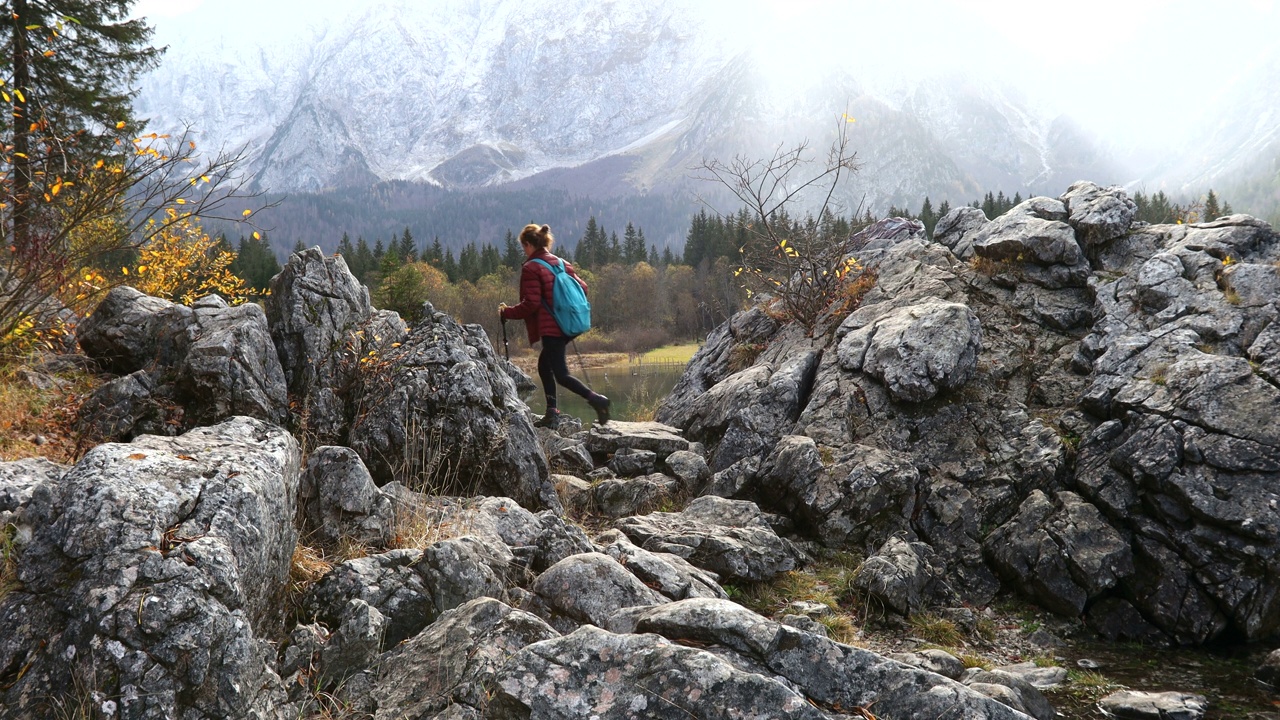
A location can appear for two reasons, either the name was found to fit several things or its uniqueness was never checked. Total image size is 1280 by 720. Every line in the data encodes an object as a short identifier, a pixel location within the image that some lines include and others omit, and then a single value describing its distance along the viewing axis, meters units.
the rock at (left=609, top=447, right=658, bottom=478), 13.21
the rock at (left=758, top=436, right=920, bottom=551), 10.80
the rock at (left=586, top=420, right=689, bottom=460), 13.80
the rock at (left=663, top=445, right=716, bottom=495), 12.61
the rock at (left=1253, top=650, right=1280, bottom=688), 7.76
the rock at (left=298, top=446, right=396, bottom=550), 7.25
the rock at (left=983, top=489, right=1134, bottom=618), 9.22
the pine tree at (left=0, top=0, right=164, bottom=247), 17.59
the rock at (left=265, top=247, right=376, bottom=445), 9.34
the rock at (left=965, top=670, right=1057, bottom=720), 5.69
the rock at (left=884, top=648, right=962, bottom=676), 7.26
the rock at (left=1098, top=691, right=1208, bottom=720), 6.99
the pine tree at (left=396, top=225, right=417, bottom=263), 116.72
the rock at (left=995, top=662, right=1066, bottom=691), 7.74
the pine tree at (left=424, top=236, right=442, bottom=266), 121.44
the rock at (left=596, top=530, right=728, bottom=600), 7.61
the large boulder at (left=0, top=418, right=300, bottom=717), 4.15
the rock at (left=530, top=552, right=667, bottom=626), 6.46
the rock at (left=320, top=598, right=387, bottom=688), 5.33
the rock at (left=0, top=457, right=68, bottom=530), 4.89
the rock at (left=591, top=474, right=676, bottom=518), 11.39
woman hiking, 11.73
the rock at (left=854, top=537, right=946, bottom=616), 9.12
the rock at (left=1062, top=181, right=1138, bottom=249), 14.13
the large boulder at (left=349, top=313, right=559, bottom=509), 9.44
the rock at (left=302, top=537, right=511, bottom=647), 5.93
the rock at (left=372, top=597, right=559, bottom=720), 4.58
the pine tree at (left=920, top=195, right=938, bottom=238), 116.06
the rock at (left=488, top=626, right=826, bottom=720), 3.95
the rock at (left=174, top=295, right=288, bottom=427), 8.12
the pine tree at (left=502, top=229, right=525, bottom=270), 123.62
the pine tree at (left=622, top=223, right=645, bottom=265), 141.38
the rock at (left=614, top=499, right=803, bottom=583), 9.30
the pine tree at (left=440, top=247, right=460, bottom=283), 116.50
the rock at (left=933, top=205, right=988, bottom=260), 16.91
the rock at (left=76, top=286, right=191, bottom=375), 9.29
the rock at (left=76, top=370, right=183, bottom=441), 7.98
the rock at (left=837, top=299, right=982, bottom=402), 12.12
